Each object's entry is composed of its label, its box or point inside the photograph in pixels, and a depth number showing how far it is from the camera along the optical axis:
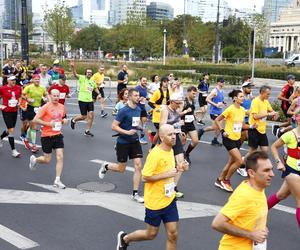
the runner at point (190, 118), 9.55
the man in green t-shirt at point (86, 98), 13.09
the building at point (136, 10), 60.43
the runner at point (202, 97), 16.23
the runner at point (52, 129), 8.07
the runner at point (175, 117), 7.49
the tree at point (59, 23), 52.34
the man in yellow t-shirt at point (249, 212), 3.47
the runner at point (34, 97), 10.78
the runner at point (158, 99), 10.49
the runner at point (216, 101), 11.92
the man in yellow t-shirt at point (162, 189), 4.82
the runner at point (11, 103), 10.29
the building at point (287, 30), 114.88
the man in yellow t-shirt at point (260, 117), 8.81
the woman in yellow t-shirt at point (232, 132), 8.01
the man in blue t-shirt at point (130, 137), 7.45
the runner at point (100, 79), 17.35
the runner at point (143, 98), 12.08
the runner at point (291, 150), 6.20
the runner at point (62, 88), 12.73
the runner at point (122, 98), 10.04
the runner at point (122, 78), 17.14
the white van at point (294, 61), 55.66
